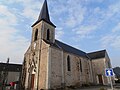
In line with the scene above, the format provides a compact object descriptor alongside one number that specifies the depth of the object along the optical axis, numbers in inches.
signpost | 337.4
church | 681.7
